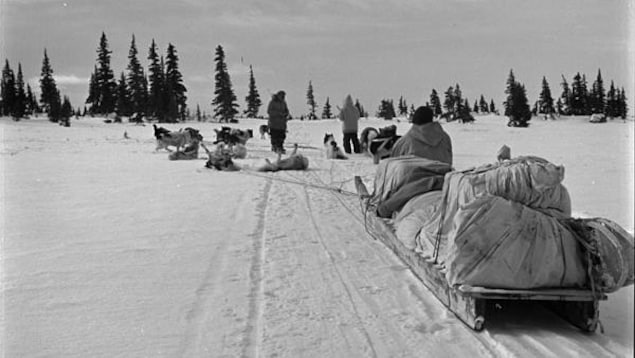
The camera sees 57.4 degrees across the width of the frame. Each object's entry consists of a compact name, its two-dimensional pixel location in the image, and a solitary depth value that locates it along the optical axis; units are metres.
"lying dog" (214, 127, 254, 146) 17.84
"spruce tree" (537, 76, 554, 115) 57.03
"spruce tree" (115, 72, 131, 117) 52.75
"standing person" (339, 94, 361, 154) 17.38
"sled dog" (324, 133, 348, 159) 15.80
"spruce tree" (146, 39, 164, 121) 50.44
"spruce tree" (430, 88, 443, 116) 59.84
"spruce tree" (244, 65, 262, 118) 62.81
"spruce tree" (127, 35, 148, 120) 51.47
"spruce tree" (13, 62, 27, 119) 42.58
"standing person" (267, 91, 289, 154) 17.45
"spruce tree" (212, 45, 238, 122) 53.94
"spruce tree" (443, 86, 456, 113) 61.31
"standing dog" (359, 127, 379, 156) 16.44
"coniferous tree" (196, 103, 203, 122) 54.02
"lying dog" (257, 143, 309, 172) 12.56
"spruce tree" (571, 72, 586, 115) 54.74
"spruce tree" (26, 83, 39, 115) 52.09
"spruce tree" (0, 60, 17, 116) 42.69
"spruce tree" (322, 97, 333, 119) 77.21
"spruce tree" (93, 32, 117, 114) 52.50
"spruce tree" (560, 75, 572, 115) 56.91
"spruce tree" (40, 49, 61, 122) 49.69
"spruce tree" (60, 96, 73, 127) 35.78
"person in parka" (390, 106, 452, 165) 8.42
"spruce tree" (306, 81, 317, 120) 75.81
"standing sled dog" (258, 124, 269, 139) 29.23
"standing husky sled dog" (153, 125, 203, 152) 16.75
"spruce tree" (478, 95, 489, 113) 73.31
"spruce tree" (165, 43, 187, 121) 51.50
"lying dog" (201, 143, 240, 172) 12.60
